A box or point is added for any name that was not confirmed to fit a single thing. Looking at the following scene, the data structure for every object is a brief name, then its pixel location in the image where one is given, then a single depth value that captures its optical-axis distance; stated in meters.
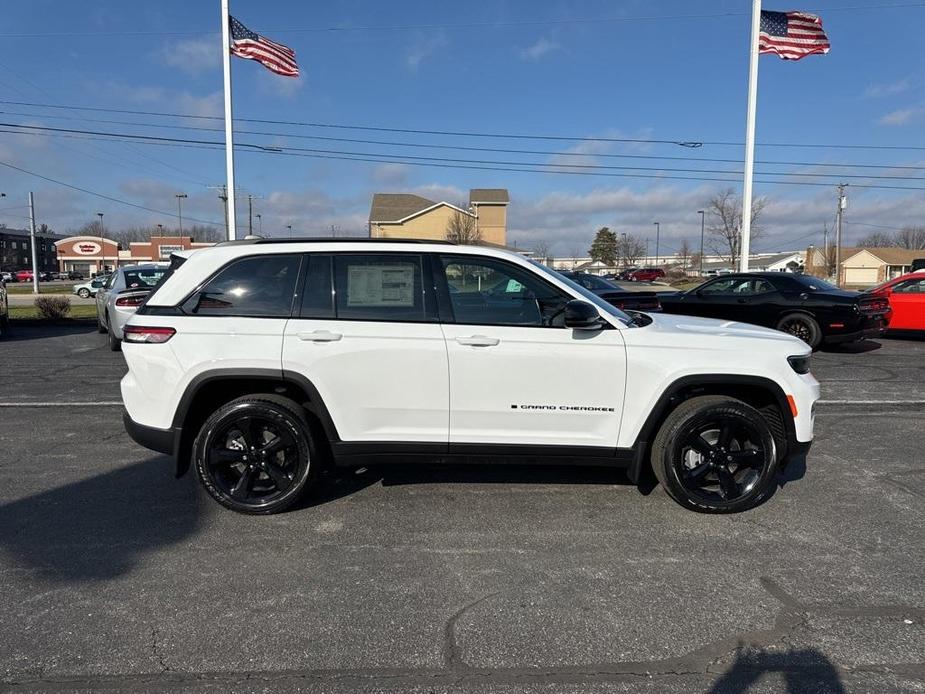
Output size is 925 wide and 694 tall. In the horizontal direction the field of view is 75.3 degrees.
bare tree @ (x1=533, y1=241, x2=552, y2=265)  77.75
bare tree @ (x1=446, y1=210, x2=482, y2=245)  41.53
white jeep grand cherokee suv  3.87
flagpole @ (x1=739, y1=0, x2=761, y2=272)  17.62
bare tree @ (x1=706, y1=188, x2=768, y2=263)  49.97
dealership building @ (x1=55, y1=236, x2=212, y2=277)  90.00
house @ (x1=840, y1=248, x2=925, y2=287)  78.69
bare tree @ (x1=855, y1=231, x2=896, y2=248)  115.00
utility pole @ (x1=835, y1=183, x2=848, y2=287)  47.84
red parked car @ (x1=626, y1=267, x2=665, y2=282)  62.34
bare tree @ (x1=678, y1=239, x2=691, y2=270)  95.38
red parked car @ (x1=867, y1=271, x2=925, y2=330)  11.80
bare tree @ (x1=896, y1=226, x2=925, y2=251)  107.94
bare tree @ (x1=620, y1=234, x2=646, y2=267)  99.75
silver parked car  9.88
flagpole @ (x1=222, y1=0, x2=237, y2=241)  17.09
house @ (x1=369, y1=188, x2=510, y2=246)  52.25
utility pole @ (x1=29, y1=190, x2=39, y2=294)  40.62
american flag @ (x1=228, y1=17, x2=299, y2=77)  16.75
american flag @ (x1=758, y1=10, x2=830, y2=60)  16.67
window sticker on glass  3.99
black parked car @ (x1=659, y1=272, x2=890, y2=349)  10.53
